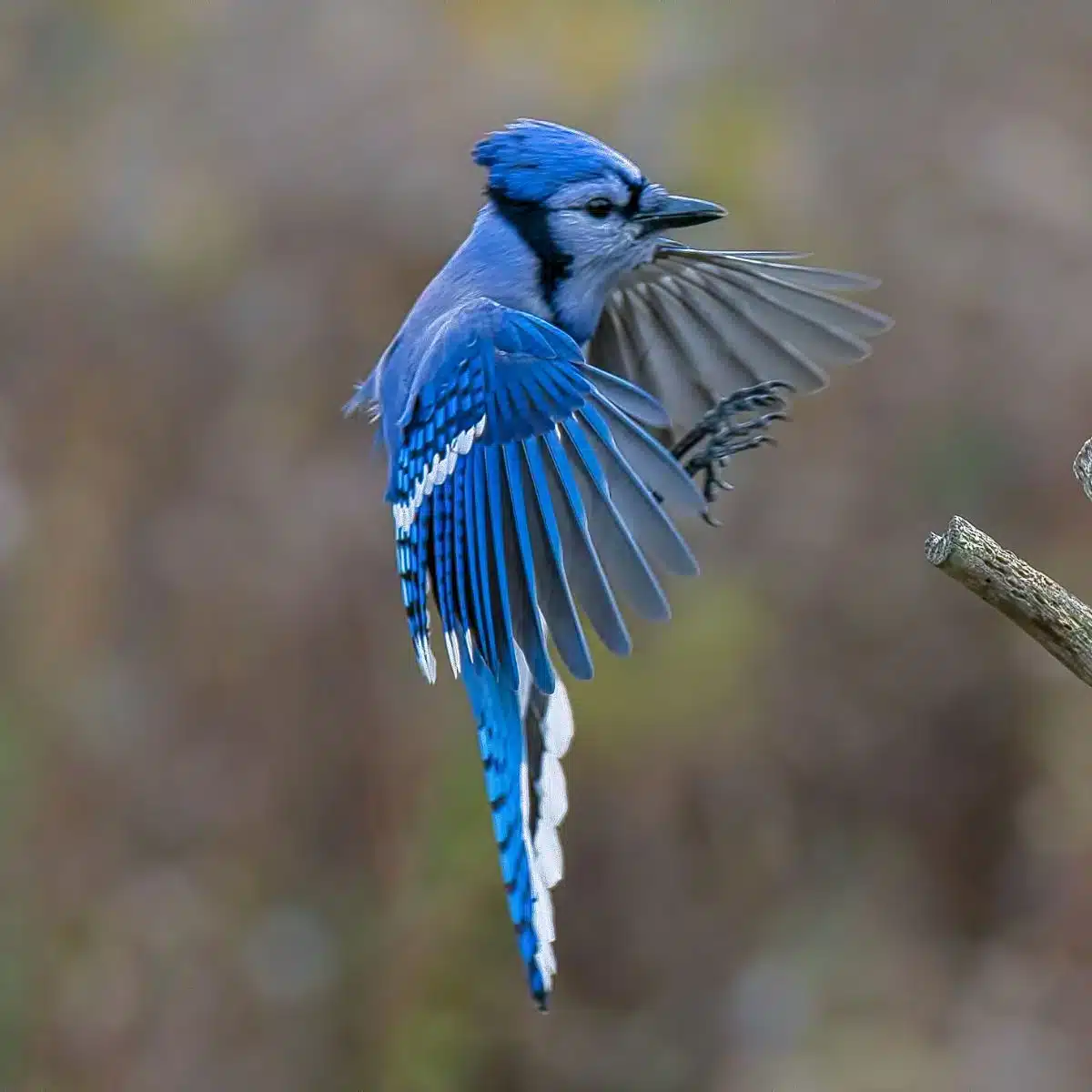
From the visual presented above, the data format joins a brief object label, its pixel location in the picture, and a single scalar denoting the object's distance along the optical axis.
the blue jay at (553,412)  7.23
